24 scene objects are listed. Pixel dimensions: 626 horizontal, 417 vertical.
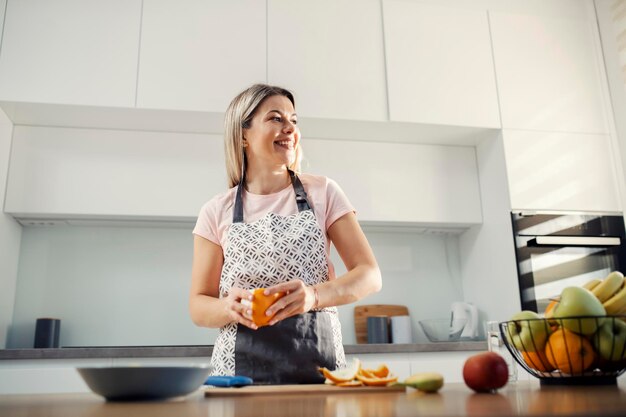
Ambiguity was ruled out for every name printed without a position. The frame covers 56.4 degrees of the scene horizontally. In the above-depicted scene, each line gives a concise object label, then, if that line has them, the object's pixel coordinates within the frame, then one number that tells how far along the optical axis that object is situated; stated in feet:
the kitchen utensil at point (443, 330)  9.32
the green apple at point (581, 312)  2.47
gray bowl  2.10
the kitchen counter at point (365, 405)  1.55
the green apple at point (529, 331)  2.63
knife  2.91
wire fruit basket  2.49
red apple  2.25
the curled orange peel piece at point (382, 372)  2.81
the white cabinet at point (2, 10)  8.66
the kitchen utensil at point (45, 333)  8.45
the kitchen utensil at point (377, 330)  9.21
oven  8.97
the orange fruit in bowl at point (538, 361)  2.66
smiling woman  4.47
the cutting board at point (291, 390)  2.52
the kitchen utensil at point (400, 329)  9.30
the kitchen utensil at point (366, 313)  9.62
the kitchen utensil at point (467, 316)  9.29
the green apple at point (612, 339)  2.48
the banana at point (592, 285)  2.92
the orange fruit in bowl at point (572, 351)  2.53
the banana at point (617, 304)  2.62
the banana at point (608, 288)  2.74
